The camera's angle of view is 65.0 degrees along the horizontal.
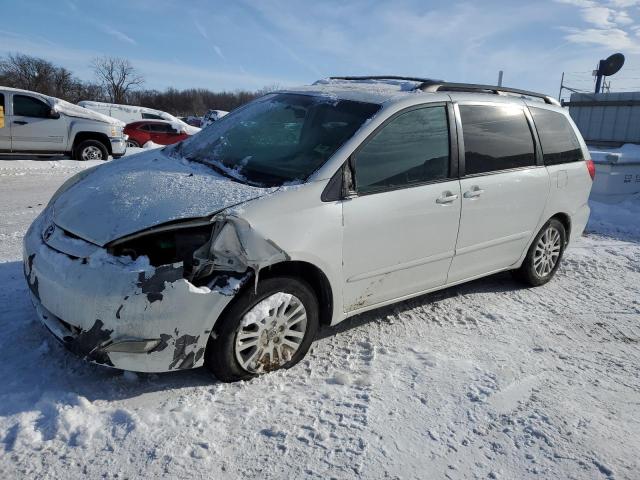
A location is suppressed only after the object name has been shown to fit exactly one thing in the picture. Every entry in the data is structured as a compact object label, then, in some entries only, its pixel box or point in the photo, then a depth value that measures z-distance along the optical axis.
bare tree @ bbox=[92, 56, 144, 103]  70.81
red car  20.02
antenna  16.91
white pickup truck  10.73
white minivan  2.55
